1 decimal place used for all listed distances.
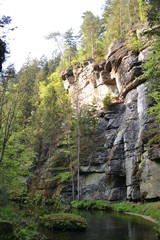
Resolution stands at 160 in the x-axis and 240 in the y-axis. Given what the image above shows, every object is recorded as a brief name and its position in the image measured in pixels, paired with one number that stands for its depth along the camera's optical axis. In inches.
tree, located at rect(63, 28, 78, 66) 2060.8
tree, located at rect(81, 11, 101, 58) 1879.9
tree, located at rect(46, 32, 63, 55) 2103.8
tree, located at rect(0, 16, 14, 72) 329.7
